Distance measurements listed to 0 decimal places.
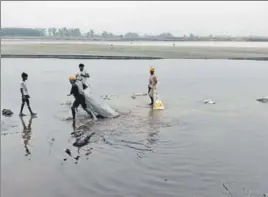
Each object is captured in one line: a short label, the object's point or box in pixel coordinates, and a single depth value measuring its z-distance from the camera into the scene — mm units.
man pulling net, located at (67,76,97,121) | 12922
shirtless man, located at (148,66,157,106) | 15617
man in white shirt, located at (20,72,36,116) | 13681
